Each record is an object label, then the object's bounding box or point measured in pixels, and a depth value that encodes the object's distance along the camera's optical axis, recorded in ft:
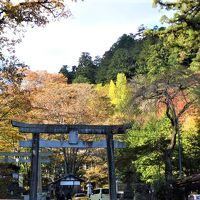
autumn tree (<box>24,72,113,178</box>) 127.24
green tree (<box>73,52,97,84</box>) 280.02
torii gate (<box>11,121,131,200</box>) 48.52
